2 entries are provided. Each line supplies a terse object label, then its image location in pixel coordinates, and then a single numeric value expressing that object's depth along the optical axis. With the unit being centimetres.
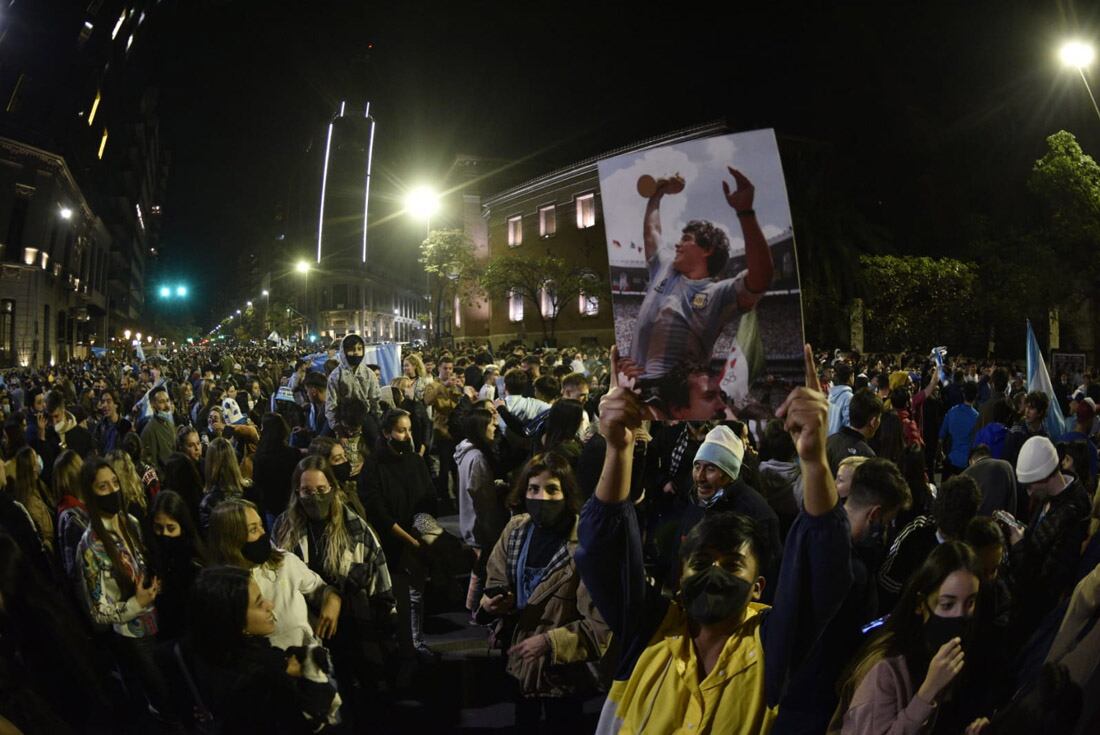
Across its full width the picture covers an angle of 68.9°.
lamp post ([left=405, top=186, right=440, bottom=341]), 2552
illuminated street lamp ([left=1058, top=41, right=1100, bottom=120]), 1122
